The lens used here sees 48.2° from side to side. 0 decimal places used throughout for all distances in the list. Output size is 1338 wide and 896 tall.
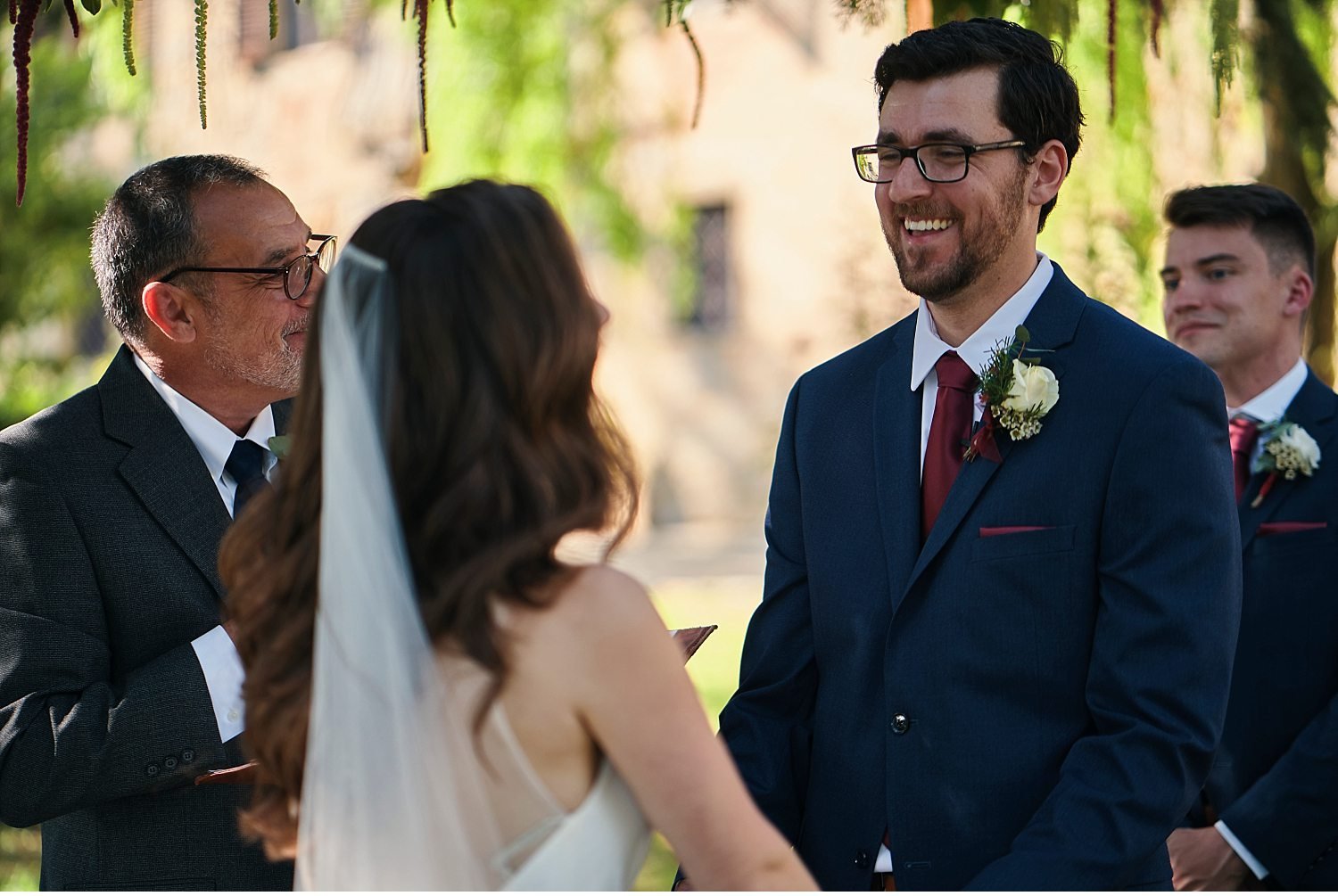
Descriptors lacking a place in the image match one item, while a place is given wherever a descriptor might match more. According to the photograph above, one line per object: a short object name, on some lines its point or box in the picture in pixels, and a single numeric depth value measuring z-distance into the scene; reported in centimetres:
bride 195
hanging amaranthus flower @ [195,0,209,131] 275
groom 254
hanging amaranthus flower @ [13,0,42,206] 269
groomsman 345
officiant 285
